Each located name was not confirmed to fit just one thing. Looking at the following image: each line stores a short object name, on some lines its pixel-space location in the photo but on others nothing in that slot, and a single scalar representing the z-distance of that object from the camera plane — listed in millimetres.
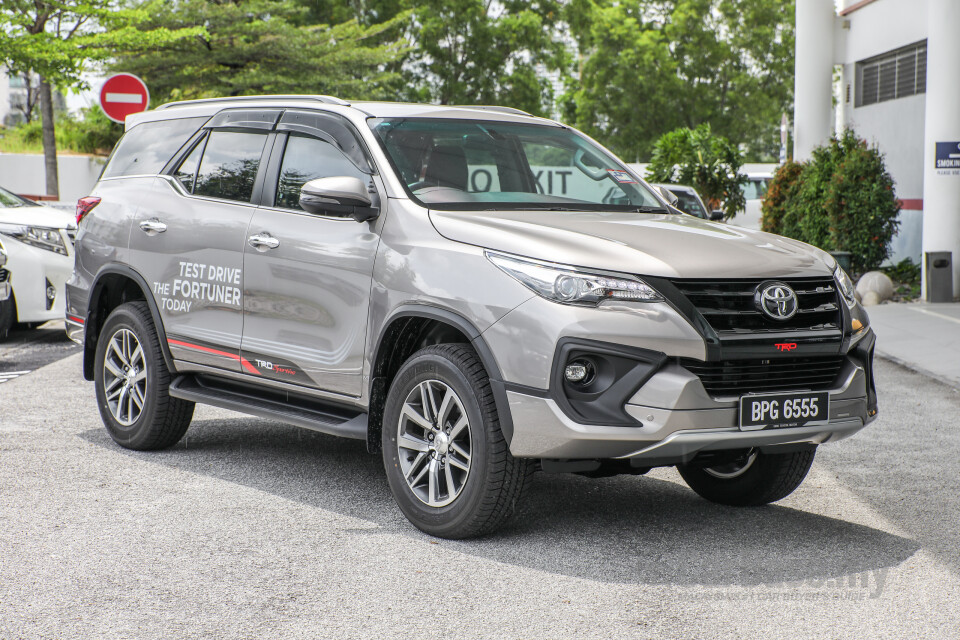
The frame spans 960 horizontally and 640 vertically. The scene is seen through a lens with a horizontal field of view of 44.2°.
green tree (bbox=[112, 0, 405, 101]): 27406
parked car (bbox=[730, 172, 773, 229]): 36375
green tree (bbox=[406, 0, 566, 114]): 47188
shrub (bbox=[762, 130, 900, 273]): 16703
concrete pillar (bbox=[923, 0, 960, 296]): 15258
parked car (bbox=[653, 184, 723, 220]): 21212
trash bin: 15297
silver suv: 4484
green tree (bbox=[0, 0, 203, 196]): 19469
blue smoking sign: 15453
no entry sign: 14188
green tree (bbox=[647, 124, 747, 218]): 31391
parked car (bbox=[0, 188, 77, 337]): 11469
